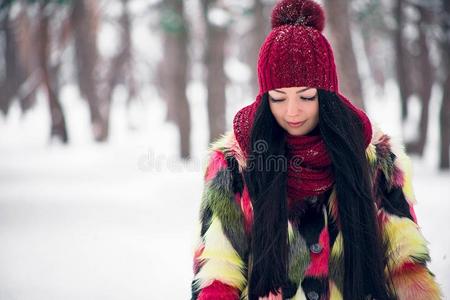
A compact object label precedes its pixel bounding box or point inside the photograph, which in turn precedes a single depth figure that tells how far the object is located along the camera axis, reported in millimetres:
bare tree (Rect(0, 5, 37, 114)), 22103
